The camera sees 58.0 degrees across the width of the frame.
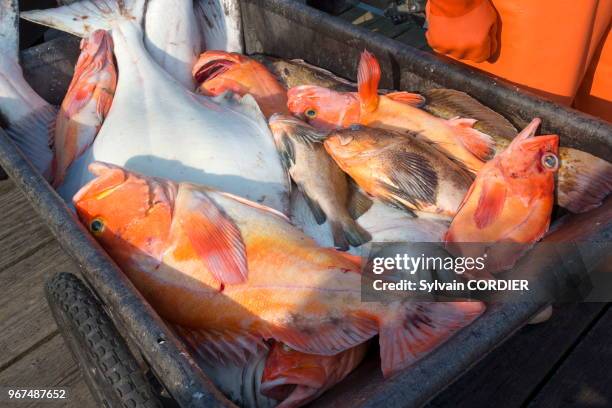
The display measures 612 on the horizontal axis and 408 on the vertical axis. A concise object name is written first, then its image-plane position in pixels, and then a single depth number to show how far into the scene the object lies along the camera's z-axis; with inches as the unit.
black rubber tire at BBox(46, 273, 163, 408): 48.1
